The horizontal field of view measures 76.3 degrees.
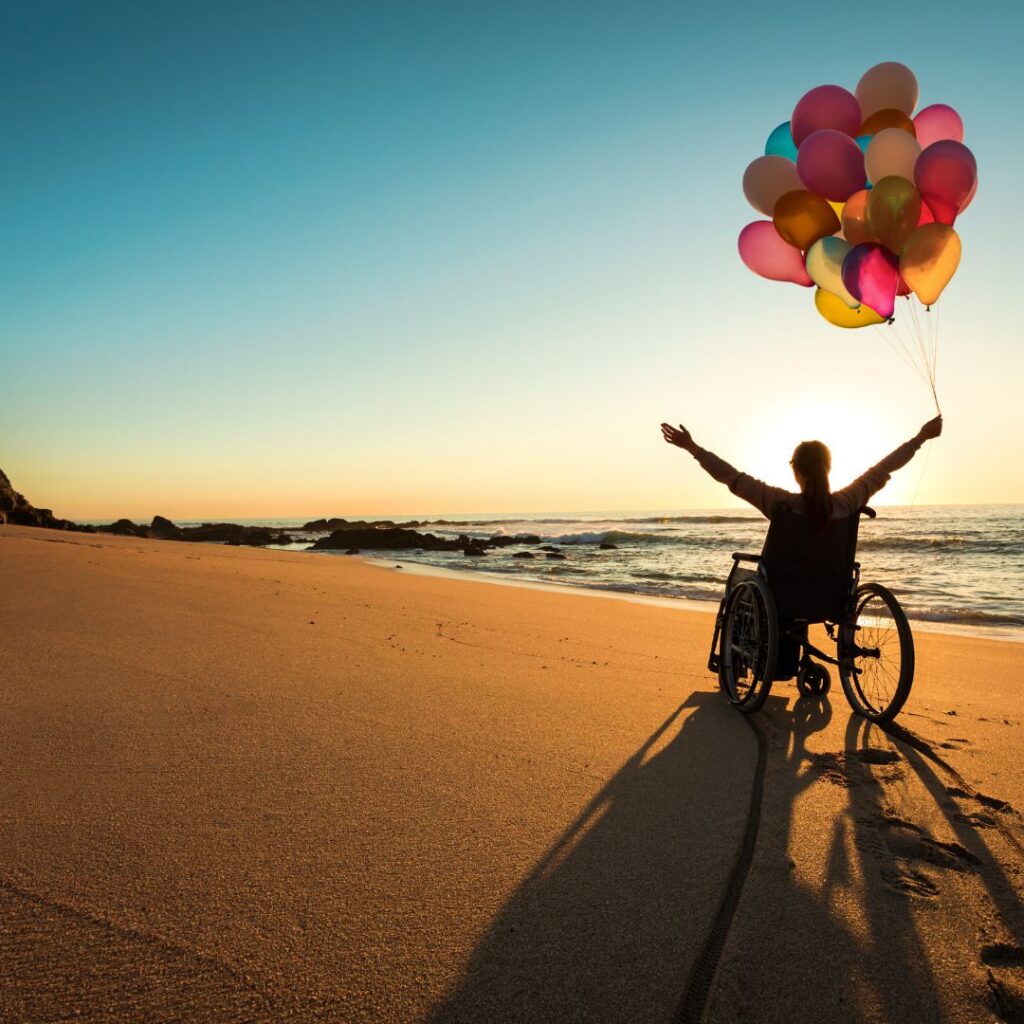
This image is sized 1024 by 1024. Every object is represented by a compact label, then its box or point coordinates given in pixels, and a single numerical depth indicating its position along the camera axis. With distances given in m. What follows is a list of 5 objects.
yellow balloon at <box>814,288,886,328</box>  4.86
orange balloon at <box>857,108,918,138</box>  4.75
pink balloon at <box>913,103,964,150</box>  4.79
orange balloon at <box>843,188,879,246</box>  4.39
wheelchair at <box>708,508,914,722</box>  3.61
